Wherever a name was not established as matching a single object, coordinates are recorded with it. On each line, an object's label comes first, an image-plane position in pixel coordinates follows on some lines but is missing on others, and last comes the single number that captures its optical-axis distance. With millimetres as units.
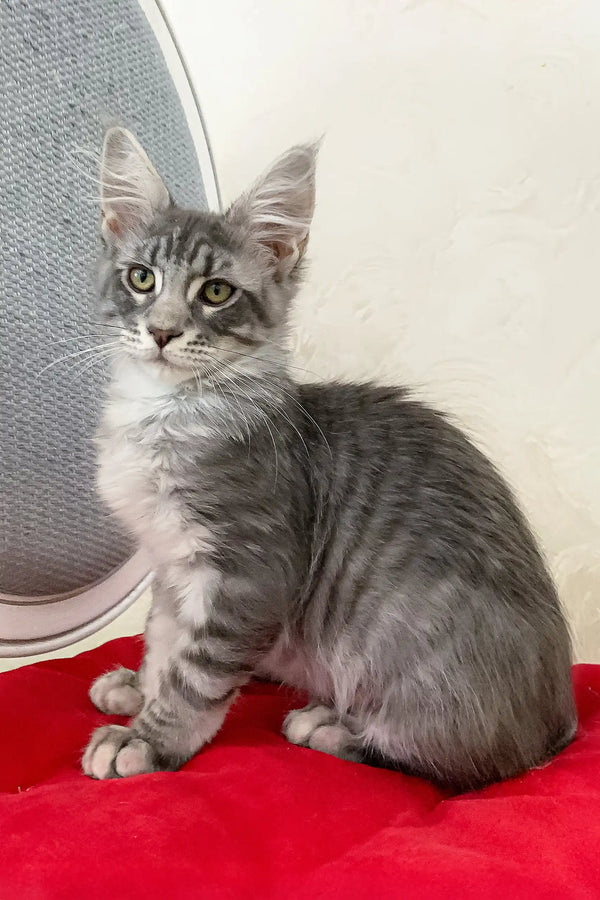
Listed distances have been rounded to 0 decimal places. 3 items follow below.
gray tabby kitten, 534
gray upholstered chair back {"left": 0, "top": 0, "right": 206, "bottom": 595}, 559
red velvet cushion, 439
